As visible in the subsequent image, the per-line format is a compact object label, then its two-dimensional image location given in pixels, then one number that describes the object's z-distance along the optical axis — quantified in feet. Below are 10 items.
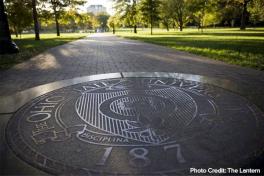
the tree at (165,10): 153.17
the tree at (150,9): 110.22
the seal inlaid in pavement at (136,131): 6.86
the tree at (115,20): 137.64
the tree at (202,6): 116.98
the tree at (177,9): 153.58
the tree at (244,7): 110.10
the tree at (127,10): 133.80
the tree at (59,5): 91.07
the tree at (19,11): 65.21
